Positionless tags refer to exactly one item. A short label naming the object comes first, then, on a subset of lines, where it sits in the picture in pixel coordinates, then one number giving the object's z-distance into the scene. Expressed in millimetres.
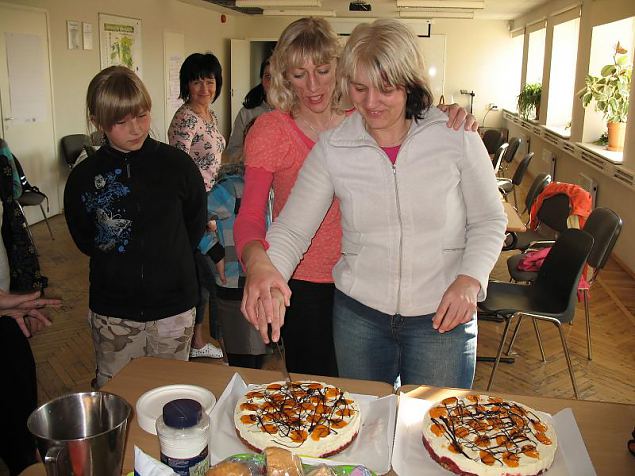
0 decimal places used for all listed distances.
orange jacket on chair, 3711
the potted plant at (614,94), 5988
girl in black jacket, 2004
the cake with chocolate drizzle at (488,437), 1118
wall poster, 7691
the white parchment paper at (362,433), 1163
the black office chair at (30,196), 5155
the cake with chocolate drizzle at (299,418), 1168
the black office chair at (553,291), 2828
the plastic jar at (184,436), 903
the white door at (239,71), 12234
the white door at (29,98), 5887
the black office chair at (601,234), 3072
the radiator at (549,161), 8321
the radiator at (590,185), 6225
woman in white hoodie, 1447
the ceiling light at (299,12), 10500
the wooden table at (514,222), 3467
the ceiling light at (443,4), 8867
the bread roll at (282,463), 953
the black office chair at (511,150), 7536
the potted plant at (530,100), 9727
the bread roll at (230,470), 934
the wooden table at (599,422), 1175
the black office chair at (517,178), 5773
